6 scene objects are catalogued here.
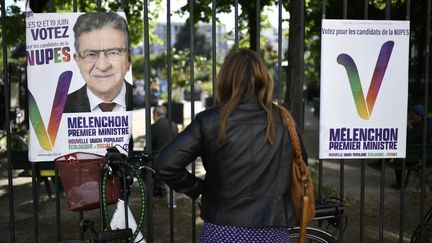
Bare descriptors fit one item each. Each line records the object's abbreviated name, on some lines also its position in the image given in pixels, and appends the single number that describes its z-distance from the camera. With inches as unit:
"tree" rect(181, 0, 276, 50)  293.7
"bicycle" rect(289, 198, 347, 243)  134.2
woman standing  96.5
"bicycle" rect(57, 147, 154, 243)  122.6
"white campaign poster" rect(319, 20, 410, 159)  148.9
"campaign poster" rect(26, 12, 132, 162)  141.9
